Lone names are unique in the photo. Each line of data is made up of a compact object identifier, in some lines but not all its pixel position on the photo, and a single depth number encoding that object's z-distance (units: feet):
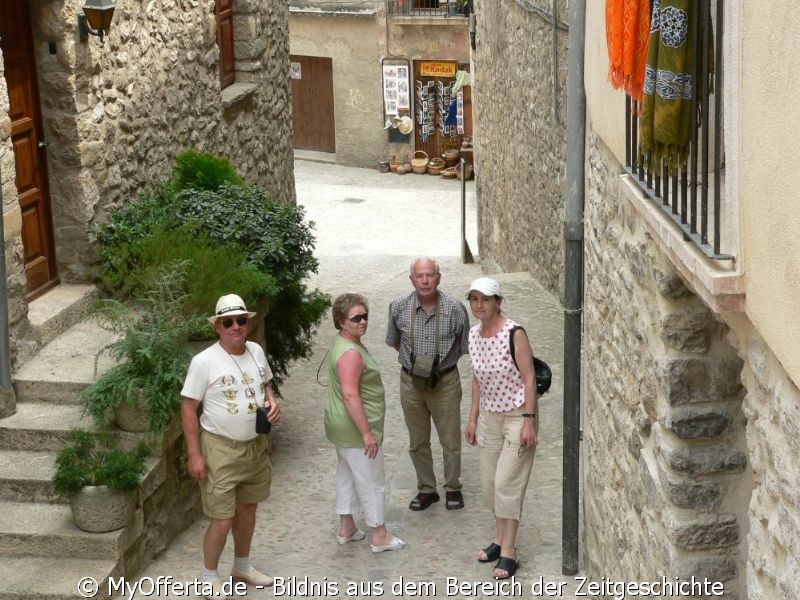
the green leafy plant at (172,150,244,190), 29.60
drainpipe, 19.58
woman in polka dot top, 20.15
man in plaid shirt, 22.33
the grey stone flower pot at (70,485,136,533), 20.35
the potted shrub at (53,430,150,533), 20.29
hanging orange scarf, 13.73
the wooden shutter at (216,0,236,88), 37.71
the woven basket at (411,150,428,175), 84.28
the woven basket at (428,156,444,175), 83.56
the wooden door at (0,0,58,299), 25.75
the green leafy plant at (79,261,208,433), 21.47
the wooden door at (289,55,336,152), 88.33
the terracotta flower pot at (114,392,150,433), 21.68
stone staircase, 19.99
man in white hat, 19.47
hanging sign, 83.92
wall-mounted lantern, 26.23
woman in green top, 20.76
